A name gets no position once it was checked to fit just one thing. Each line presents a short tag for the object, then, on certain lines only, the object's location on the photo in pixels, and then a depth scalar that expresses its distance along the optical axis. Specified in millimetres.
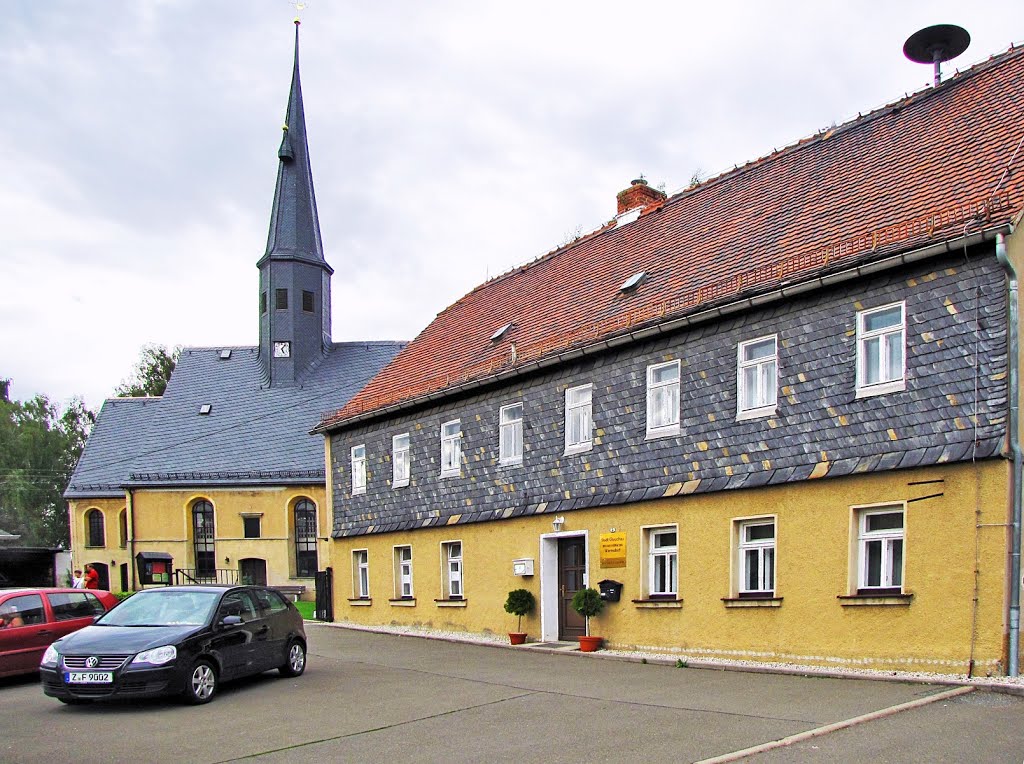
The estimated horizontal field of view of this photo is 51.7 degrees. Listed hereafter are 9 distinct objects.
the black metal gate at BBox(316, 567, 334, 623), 28312
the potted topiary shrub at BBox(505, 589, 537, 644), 19781
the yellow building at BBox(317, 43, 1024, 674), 12766
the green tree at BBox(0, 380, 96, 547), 70812
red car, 14664
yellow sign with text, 17719
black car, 11836
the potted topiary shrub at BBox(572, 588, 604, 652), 17812
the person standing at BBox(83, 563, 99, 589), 26083
